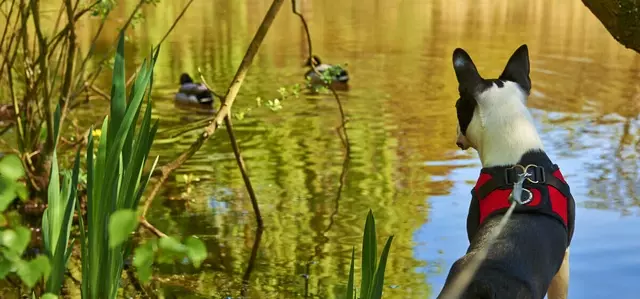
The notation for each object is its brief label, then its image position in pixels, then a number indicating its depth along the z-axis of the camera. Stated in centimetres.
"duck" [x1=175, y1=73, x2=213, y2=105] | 1064
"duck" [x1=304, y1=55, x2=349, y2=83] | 1106
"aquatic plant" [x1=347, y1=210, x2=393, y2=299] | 232
